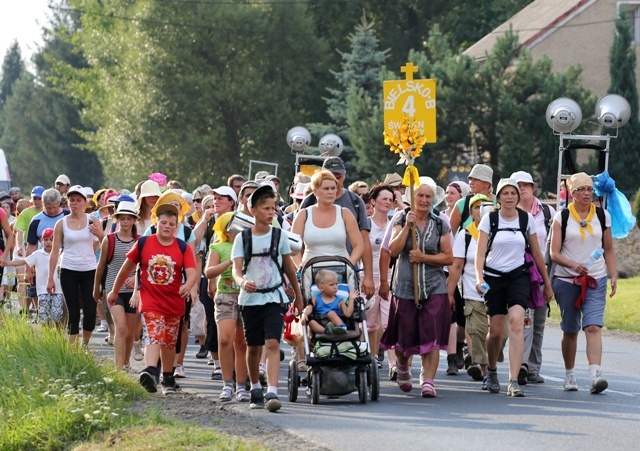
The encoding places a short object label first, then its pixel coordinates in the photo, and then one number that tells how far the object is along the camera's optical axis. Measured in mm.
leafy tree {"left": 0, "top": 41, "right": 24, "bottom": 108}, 148375
